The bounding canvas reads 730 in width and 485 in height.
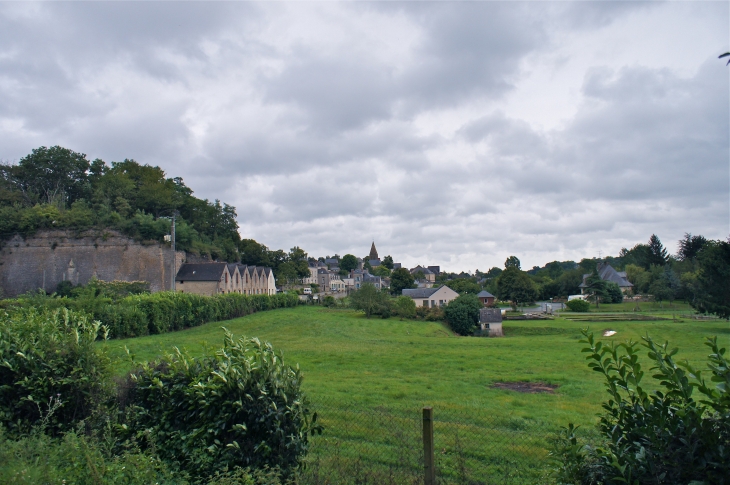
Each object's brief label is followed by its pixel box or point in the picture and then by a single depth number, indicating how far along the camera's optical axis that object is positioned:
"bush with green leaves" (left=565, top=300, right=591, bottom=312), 68.75
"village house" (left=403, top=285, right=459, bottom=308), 73.25
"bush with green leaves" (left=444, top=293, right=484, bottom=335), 53.28
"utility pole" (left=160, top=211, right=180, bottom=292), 59.41
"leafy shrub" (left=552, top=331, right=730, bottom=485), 2.89
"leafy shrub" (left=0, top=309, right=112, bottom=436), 7.17
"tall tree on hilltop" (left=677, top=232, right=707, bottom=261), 75.94
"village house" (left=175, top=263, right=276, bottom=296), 61.84
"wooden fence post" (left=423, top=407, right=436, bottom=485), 5.04
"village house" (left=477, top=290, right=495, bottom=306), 78.10
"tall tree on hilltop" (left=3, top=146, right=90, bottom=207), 67.56
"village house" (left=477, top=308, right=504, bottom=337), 50.53
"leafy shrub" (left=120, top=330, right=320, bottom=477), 5.51
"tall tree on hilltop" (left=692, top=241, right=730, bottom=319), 36.56
